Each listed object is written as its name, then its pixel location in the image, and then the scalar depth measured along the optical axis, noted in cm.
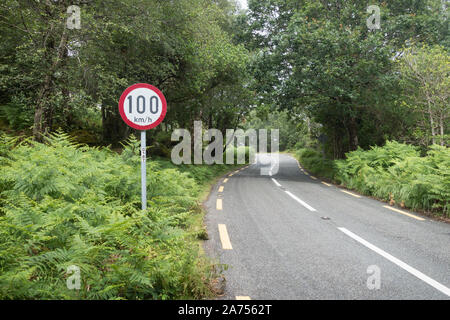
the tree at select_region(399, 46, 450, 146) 1203
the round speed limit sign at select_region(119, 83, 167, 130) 511
